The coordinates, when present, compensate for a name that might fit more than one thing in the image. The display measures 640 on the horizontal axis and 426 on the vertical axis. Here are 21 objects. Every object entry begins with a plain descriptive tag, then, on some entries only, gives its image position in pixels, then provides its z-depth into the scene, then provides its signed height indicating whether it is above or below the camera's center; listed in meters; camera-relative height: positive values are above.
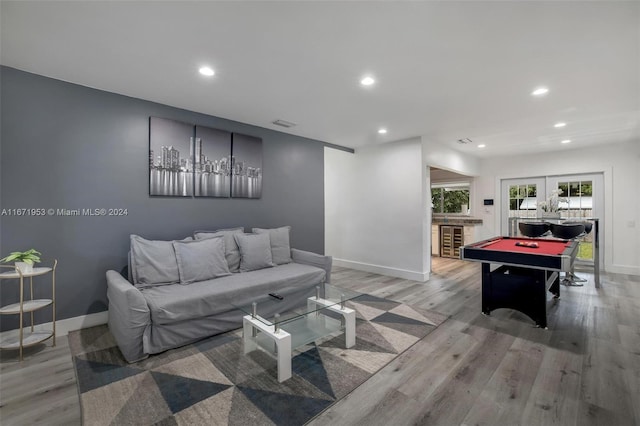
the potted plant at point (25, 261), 2.44 -0.42
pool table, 2.80 -0.71
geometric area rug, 1.77 -1.25
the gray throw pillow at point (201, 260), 3.13 -0.54
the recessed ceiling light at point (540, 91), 3.06 +1.35
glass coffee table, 2.14 -0.98
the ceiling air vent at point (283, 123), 4.21 +1.37
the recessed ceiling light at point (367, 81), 2.82 +1.35
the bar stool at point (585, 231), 4.78 -0.30
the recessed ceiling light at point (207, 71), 2.66 +1.35
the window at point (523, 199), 6.49 +0.33
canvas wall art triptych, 3.46 +0.70
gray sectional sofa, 2.42 -0.76
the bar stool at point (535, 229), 4.70 -0.25
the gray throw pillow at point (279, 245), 4.05 -0.46
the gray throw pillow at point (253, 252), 3.70 -0.51
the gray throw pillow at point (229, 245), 3.63 -0.42
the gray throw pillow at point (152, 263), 2.96 -0.53
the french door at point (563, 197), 5.75 +0.37
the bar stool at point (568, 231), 4.42 -0.28
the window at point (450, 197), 7.71 +0.45
